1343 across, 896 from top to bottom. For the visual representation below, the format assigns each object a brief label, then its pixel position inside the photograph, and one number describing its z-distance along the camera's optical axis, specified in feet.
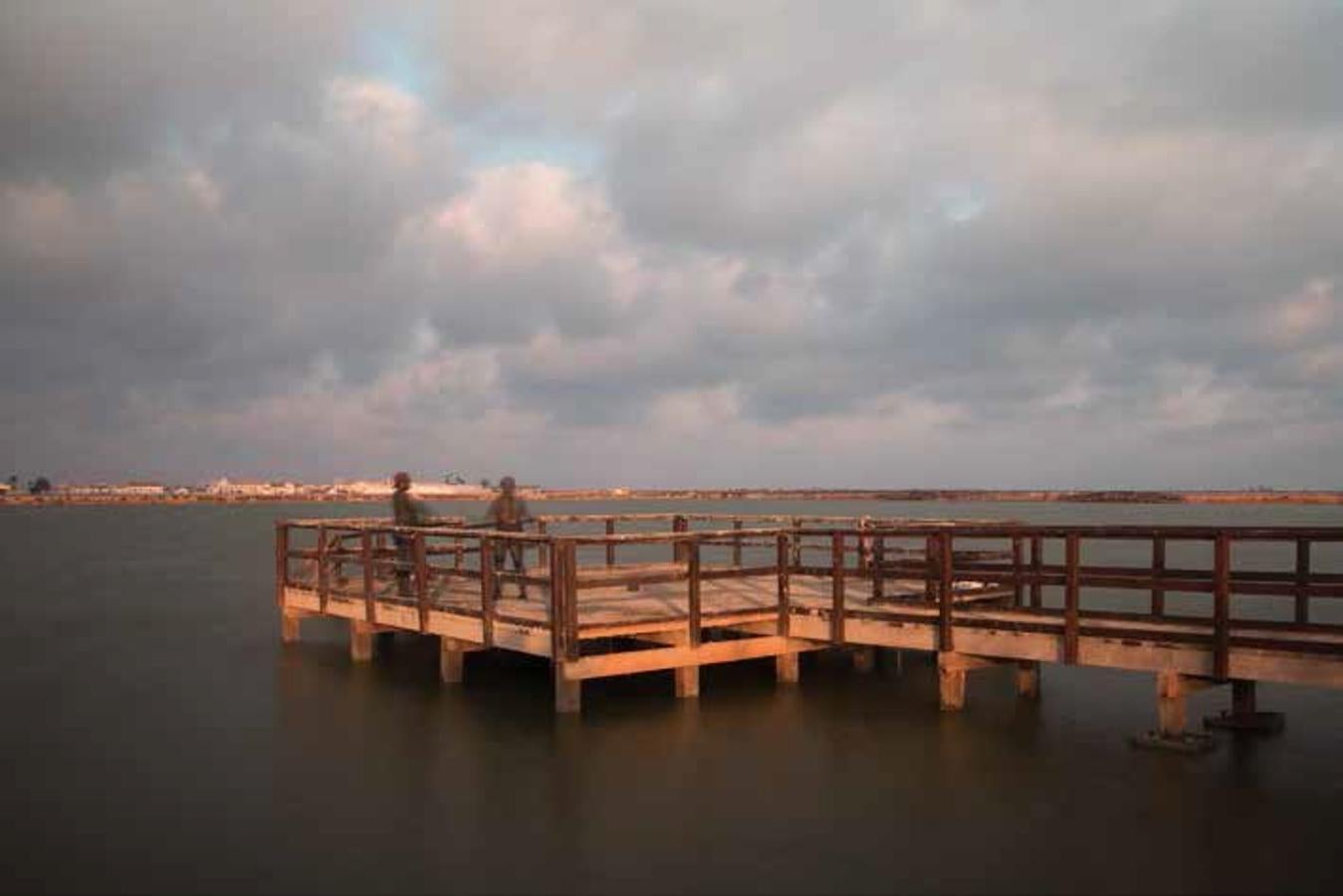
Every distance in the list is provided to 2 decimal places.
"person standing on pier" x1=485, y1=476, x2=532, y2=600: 50.78
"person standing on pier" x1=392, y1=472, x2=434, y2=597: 54.24
